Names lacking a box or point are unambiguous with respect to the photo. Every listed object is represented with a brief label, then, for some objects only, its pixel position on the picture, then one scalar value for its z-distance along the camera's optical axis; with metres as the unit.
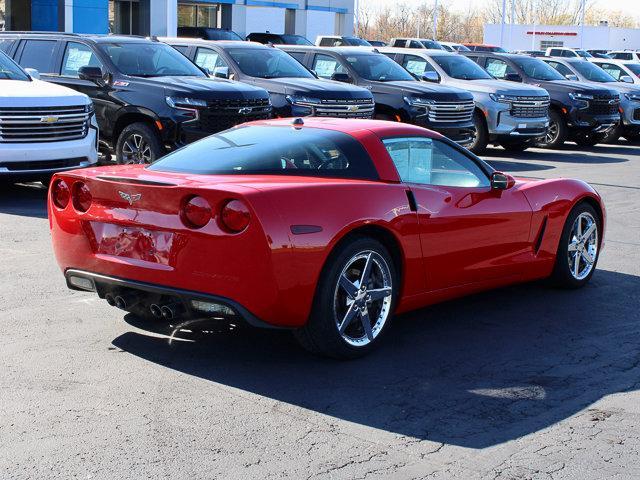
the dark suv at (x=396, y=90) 18.09
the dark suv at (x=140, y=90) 13.48
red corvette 5.59
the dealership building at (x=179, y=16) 38.41
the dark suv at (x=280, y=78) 16.38
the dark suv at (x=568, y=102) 21.86
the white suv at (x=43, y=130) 11.66
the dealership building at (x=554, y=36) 83.31
